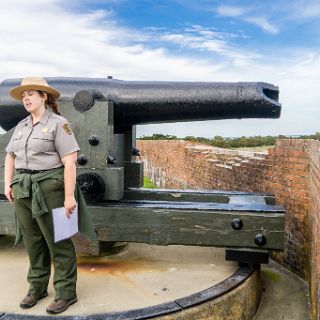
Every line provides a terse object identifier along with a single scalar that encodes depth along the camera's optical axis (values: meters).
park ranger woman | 2.87
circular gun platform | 3.01
